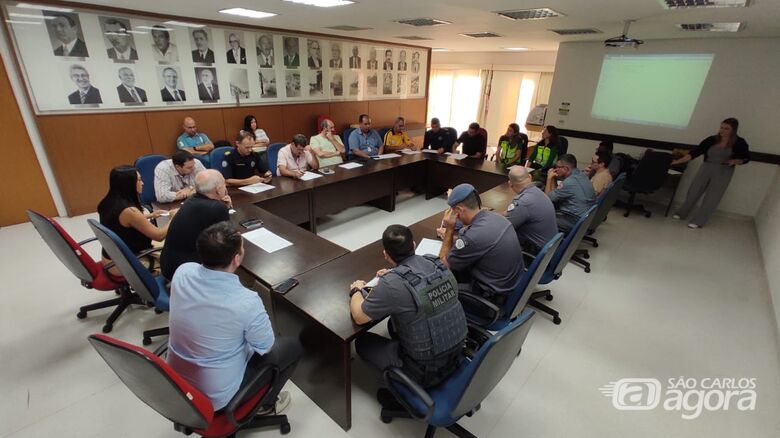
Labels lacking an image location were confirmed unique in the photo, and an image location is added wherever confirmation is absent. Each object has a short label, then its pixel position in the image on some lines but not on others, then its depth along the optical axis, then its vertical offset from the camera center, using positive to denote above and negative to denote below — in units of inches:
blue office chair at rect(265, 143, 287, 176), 171.8 -35.2
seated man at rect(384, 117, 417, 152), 233.1 -34.6
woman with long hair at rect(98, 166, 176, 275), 90.1 -33.7
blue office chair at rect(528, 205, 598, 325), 101.8 -44.1
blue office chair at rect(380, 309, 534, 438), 51.4 -47.3
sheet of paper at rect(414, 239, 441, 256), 96.7 -43.1
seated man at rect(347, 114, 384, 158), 207.5 -33.4
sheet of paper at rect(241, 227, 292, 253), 95.4 -42.9
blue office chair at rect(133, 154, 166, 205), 136.4 -37.0
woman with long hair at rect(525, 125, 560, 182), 192.1 -30.8
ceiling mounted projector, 163.9 +23.3
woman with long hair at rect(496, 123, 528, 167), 207.3 -32.2
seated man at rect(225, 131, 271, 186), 145.5 -34.5
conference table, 70.7 -43.9
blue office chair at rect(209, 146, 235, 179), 149.3 -33.4
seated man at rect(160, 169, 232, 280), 81.0 -32.0
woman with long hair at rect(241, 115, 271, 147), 212.2 -31.2
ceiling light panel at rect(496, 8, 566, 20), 144.1 +30.6
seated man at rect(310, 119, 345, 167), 184.8 -32.6
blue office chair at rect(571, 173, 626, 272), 137.4 -44.1
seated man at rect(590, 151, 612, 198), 148.8 -32.1
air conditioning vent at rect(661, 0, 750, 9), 113.3 +29.4
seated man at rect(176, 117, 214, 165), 189.9 -34.1
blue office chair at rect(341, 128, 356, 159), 242.1 -34.5
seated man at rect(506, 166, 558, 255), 102.4 -34.6
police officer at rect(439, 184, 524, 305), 82.0 -36.1
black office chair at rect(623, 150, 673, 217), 193.9 -42.2
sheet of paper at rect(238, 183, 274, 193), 139.2 -41.8
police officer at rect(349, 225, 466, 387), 59.8 -37.3
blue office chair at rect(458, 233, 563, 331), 80.1 -47.6
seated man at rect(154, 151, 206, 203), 115.2 -34.4
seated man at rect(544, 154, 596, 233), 126.1 -36.5
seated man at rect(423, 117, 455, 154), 239.1 -33.6
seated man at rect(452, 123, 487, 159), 224.8 -33.7
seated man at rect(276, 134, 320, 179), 156.7 -34.7
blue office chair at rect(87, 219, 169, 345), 77.5 -43.2
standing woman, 179.6 -32.9
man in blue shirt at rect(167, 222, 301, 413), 52.7 -35.2
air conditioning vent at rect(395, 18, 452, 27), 174.5 +30.8
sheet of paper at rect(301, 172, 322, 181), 158.7 -41.5
